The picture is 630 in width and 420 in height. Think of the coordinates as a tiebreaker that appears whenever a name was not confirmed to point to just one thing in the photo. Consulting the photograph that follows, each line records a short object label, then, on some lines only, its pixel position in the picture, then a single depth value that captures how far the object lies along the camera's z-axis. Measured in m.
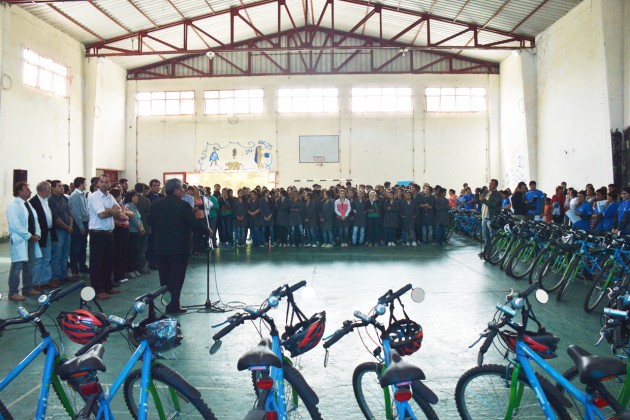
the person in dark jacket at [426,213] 13.59
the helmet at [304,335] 2.92
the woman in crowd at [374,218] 13.57
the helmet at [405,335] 2.92
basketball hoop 21.56
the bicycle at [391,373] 2.32
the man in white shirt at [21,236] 6.67
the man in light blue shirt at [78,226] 8.34
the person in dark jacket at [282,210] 13.52
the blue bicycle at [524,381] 2.44
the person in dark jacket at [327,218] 13.40
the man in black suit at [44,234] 7.18
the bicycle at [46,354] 2.83
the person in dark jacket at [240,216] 13.52
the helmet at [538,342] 2.78
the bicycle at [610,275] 6.09
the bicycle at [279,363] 2.42
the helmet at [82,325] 2.77
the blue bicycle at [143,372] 2.46
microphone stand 6.35
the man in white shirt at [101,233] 6.87
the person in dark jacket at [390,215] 13.38
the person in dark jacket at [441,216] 13.66
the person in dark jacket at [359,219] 13.36
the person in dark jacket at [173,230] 5.98
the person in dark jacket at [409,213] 13.44
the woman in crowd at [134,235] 8.41
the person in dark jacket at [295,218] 13.46
